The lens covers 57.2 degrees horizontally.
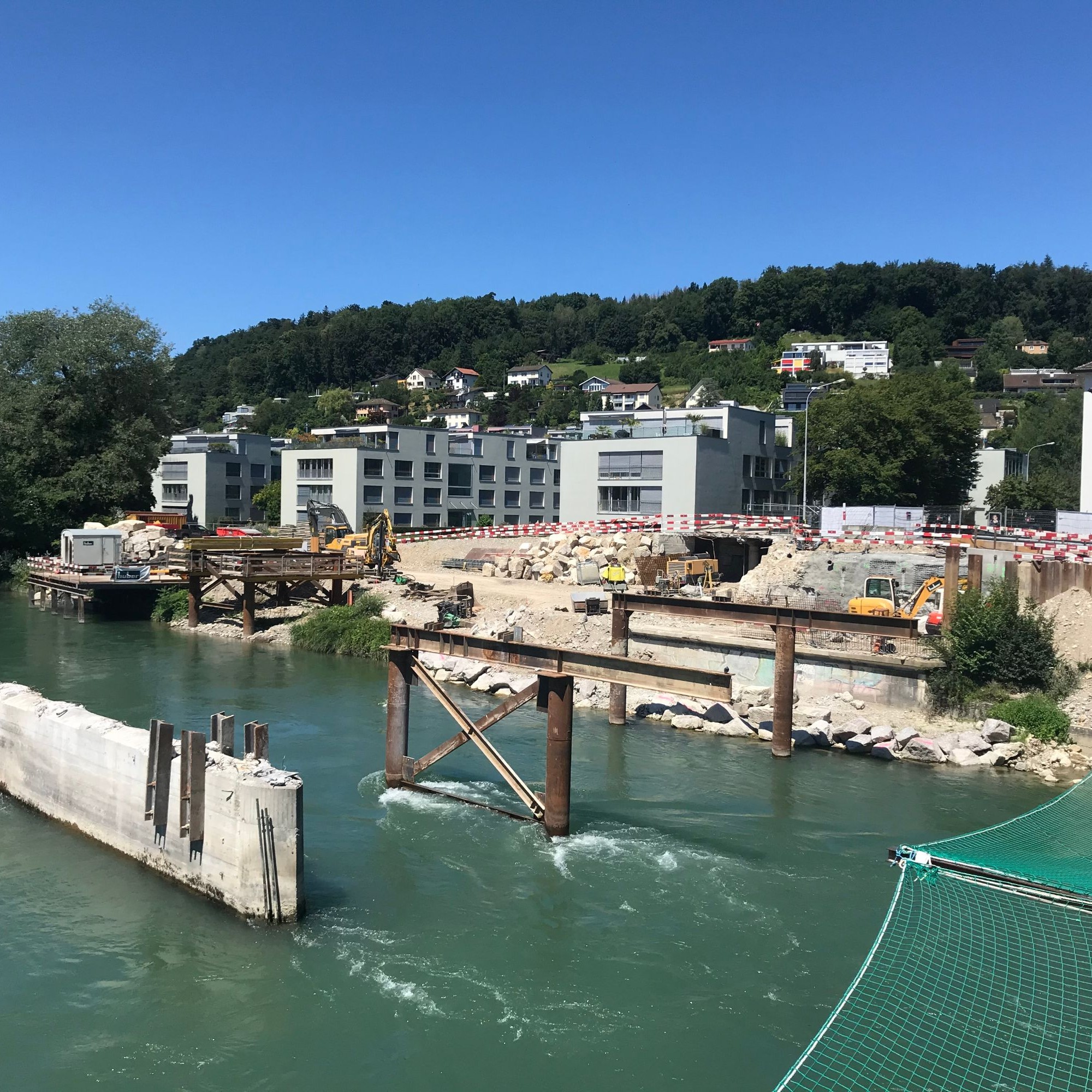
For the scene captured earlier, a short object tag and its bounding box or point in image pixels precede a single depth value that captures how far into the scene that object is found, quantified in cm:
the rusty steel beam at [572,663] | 1523
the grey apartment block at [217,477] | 7775
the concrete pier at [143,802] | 1302
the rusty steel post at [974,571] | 2667
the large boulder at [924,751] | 2198
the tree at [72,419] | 5312
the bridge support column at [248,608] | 3766
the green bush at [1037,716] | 2242
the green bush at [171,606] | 4150
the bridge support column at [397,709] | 1834
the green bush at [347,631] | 3366
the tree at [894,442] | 4947
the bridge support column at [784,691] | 2194
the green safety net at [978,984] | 977
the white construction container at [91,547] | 4466
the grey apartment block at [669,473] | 5025
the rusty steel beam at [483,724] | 1681
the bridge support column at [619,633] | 2505
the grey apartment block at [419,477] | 6234
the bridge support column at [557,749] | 1584
